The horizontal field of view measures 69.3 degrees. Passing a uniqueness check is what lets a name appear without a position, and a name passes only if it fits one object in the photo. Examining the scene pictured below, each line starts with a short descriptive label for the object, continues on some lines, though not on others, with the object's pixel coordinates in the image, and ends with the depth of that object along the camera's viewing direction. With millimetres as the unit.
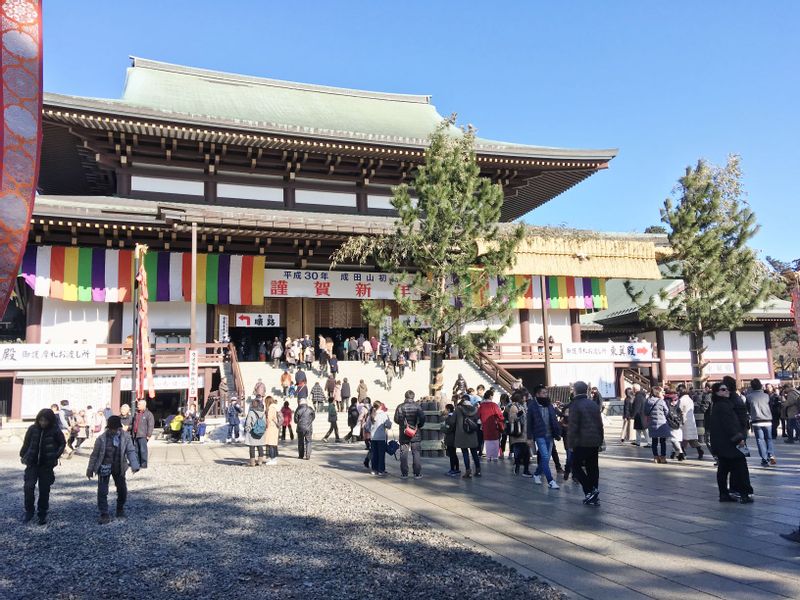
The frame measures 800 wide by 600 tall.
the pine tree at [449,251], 13664
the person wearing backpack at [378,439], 10750
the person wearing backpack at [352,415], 16000
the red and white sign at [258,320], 23609
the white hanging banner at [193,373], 17453
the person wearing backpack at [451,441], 10383
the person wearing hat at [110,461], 7387
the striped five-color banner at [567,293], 25703
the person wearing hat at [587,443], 7562
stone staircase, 20422
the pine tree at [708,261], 19891
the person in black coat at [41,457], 7477
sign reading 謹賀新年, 23172
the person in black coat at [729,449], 7492
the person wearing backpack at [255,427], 12094
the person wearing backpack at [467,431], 10055
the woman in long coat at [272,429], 12156
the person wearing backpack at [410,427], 10312
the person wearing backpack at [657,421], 11154
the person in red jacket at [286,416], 15613
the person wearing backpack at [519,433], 10359
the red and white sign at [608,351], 24625
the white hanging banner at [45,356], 18328
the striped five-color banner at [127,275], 19844
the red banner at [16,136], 3412
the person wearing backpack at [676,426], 11414
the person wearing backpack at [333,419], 16391
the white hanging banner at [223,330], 22391
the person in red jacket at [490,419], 10680
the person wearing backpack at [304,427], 12938
